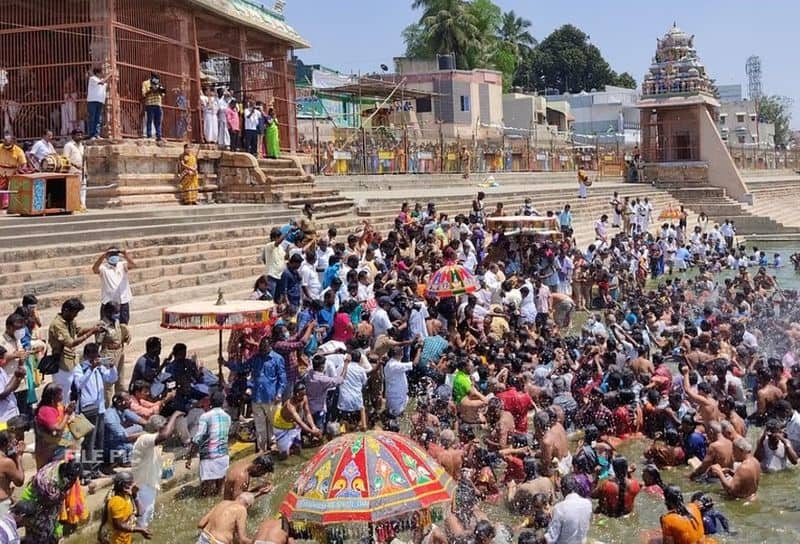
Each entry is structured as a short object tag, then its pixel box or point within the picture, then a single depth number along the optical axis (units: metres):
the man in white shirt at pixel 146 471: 7.31
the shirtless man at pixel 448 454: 7.86
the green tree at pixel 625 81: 84.50
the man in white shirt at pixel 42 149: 14.82
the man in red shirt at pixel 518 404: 9.70
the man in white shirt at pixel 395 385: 10.30
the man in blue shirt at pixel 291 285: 11.74
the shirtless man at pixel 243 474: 7.02
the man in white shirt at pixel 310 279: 12.07
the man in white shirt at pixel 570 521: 6.68
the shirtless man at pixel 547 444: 8.39
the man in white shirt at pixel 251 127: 19.19
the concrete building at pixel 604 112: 65.38
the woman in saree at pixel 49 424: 7.10
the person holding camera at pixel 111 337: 8.75
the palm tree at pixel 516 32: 68.56
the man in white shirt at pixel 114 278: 9.88
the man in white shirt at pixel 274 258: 12.16
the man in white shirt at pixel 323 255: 13.10
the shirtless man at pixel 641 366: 11.56
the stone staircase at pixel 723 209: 32.88
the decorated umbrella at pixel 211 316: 8.70
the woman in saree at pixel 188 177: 17.19
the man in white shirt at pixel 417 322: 11.54
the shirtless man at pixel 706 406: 9.69
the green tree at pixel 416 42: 55.59
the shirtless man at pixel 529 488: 7.71
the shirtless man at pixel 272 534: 6.11
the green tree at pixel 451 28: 54.41
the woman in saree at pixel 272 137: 20.23
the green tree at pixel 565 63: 80.94
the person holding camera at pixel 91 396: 7.75
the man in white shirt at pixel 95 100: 15.80
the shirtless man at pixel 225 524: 6.32
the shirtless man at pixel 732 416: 9.40
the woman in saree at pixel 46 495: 6.55
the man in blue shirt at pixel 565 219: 21.52
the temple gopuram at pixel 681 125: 35.50
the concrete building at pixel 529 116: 50.56
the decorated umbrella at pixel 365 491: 5.18
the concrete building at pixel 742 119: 73.94
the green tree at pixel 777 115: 87.81
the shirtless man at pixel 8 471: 6.30
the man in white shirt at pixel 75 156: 15.30
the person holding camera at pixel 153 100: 16.66
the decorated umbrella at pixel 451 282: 12.73
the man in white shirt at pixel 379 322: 11.16
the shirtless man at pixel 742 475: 8.57
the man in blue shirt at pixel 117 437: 7.93
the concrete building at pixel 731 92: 99.06
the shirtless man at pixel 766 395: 10.34
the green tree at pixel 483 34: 55.25
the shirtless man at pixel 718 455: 8.97
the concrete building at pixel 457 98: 46.97
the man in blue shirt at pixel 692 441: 9.52
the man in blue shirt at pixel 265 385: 9.08
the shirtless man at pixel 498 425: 9.02
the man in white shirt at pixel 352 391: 9.75
